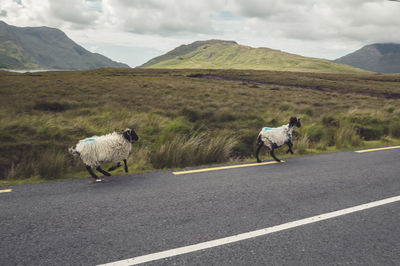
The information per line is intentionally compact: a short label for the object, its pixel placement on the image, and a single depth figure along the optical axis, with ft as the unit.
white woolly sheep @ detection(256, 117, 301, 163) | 21.75
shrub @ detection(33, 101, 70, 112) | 46.01
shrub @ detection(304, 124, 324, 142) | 33.76
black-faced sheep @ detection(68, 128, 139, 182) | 16.71
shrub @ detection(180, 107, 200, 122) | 44.37
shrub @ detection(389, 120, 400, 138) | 37.53
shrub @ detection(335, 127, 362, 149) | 30.83
